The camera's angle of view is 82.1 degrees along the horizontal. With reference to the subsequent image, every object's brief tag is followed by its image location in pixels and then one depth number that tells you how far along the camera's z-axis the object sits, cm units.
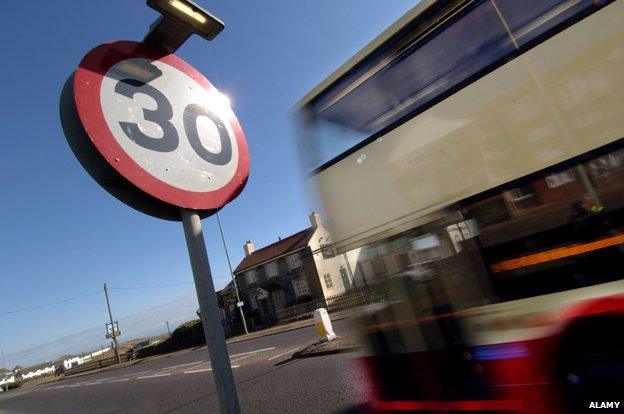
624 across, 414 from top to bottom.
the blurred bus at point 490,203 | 269
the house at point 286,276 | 3316
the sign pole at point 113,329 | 3991
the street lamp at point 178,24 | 174
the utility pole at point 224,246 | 2901
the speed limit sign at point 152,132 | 151
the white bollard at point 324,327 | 1095
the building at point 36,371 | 7044
